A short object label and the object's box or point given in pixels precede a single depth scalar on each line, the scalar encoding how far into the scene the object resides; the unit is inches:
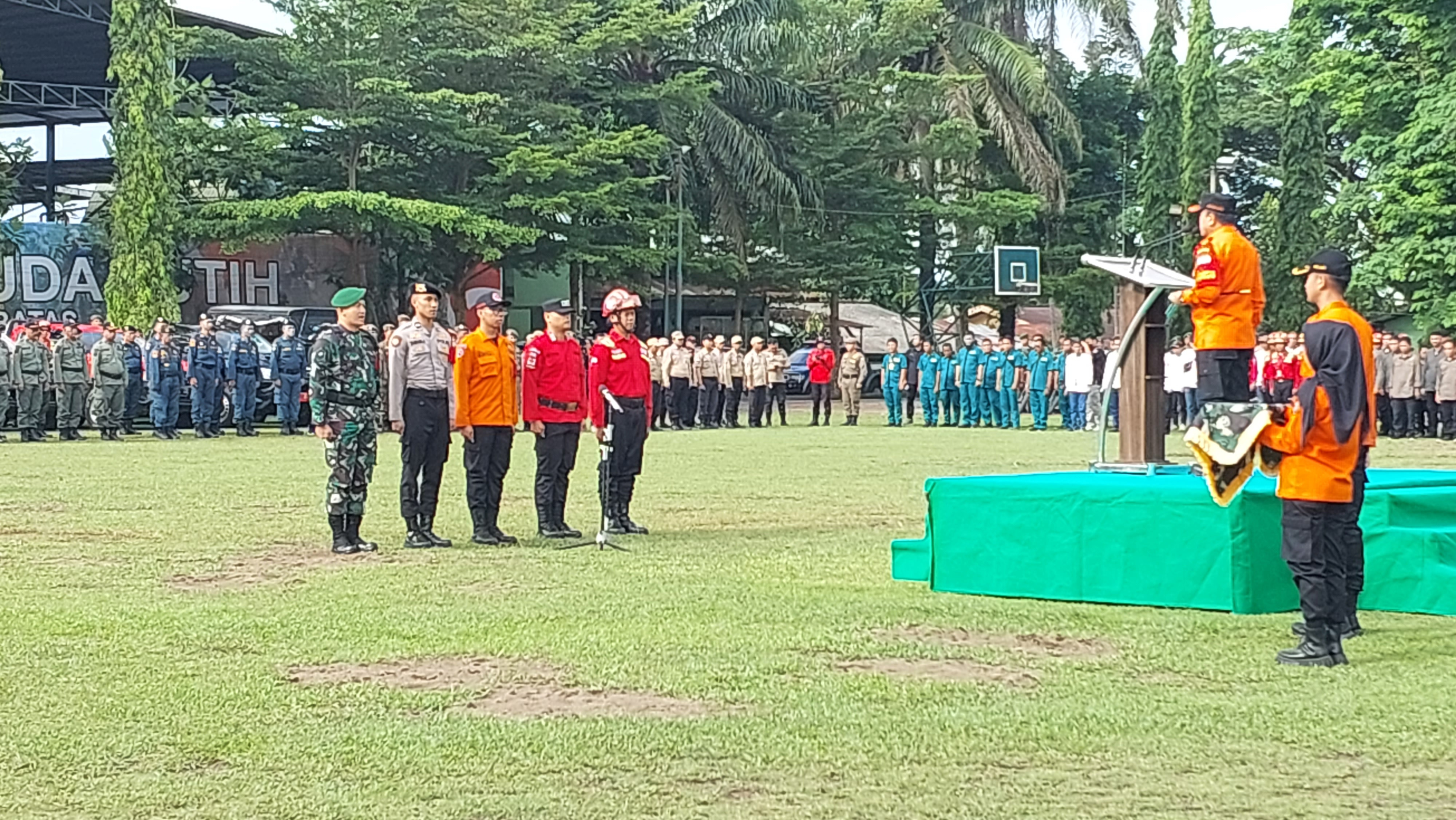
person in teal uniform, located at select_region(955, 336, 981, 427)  1312.7
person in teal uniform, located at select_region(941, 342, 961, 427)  1332.4
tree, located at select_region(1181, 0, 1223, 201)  1856.5
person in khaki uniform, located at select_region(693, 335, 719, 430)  1258.6
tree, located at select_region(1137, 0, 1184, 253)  1888.5
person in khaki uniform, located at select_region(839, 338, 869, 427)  1353.3
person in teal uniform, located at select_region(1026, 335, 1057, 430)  1290.6
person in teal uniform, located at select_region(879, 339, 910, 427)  1355.8
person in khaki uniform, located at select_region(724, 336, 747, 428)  1286.9
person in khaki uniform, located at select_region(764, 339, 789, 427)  1316.4
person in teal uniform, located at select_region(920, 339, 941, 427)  1338.6
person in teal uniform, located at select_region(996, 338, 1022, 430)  1293.1
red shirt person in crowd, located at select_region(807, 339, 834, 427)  1334.9
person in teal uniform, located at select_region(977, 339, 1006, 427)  1298.0
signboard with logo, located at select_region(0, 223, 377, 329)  1537.9
